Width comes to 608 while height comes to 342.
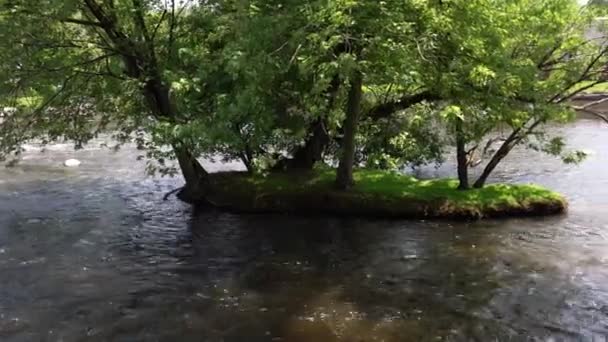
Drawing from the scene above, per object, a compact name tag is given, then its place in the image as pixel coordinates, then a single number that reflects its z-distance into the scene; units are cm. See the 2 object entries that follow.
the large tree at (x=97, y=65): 1510
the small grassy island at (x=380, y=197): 1723
